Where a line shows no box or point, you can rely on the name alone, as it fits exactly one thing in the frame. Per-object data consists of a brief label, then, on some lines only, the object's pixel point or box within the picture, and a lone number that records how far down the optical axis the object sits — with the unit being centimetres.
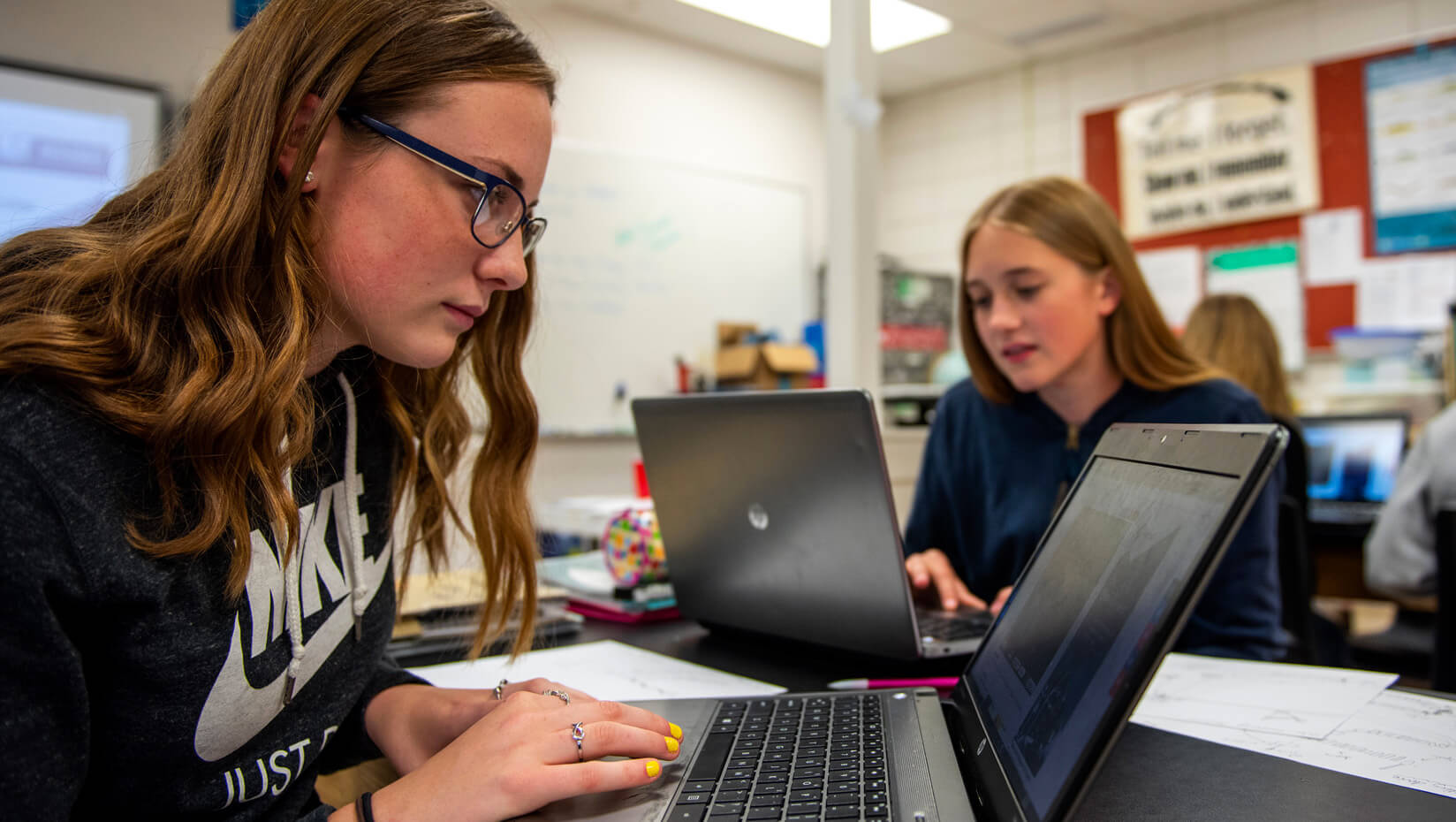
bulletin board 385
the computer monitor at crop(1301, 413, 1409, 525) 303
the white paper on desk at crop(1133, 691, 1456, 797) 67
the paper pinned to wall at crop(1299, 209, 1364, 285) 386
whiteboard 407
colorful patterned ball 137
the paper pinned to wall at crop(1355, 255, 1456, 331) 364
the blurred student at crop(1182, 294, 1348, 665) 231
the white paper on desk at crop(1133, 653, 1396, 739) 81
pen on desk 94
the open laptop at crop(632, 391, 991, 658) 94
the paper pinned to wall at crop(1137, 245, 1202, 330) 431
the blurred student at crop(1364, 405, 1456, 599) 210
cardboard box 428
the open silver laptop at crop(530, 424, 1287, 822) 48
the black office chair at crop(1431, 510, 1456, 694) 176
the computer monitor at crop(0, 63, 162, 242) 294
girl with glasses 58
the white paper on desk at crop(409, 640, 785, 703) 97
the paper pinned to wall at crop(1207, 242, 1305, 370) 399
